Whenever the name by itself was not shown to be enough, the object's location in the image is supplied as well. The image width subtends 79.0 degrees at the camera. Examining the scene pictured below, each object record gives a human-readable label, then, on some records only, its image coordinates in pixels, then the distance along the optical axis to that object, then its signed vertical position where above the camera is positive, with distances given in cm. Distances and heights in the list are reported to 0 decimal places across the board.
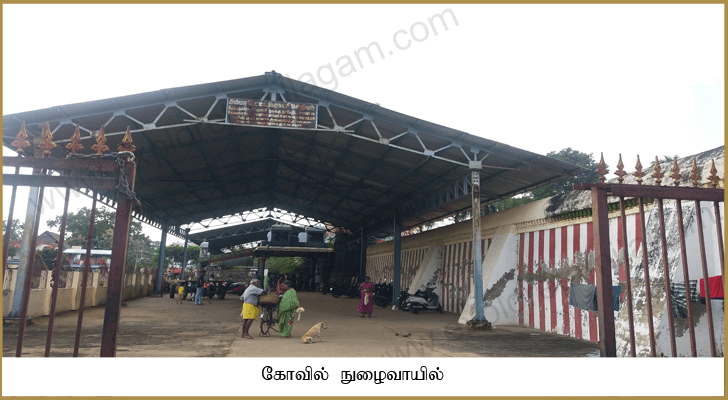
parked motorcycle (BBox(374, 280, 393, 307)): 1912 -82
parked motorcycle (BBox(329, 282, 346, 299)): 2572 -89
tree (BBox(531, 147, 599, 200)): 3027 +799
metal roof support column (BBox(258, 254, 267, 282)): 2668 +41
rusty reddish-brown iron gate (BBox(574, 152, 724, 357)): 372 +40
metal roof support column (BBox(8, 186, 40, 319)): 955 -1
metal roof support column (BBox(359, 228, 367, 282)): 2494 +108
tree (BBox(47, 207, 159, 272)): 4750 +399
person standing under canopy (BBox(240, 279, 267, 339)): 888 -69
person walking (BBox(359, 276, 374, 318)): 1423 -74
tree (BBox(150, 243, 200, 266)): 5209 +201
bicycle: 951 -91
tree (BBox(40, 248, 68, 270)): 2912 +84
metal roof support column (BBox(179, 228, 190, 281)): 2827 +200
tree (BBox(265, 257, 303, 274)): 4802 +101
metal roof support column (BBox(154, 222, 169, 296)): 2367 +64
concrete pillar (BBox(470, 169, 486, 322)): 1109 +67
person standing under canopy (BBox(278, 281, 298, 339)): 913 -75
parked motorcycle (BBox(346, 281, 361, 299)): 2534 -86
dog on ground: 828 -113
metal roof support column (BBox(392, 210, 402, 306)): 1817 +93
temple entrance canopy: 1072 +374
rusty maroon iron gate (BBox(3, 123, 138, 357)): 305 +60
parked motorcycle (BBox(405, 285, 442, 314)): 1567 -88
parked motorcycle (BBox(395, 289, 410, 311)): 1644 -99
